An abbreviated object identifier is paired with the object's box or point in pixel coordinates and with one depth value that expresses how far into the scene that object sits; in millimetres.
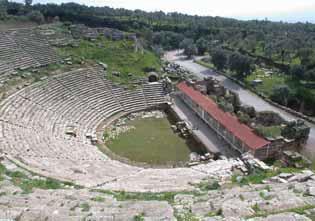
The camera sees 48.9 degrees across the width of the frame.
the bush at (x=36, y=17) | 49688
